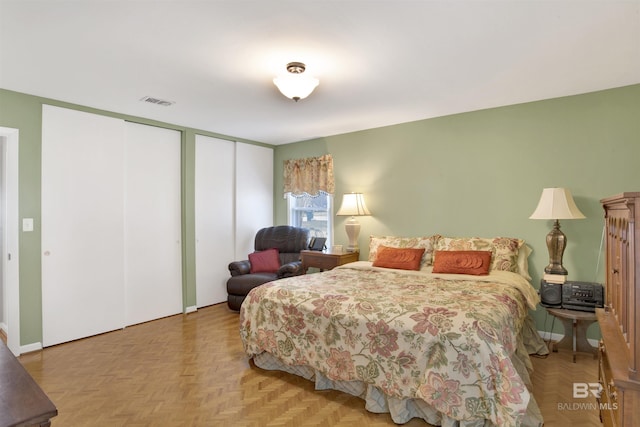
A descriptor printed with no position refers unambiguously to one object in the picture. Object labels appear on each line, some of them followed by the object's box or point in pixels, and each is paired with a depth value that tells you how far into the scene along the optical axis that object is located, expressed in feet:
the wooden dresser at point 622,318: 3.87
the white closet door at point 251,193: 17.29
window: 17.15
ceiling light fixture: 8.62
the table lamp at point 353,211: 14.98
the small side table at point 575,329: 9.55
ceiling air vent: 11.32
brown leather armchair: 14.46
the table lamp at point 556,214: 10.06
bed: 6.25
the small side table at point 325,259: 14.52
